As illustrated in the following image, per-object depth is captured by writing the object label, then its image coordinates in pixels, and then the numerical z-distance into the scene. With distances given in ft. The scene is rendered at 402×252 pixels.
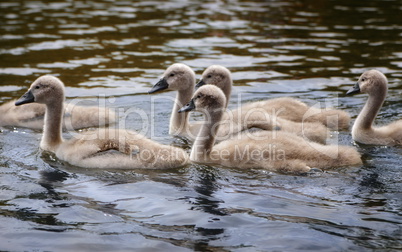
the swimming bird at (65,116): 62.13
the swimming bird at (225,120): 56.85
